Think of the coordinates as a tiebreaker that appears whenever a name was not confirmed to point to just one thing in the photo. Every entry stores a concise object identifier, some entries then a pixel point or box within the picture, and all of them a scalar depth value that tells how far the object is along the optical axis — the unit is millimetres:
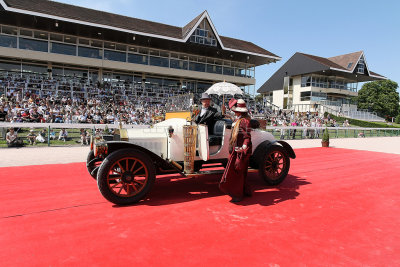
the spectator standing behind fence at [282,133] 17352
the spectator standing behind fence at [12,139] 9734
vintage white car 3941
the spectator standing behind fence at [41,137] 10856
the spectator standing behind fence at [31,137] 10580
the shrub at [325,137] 13383
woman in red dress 4258
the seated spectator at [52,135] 11656
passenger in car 4680
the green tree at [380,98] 55281
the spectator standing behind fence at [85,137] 11459
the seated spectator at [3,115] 11794
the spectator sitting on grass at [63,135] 11734
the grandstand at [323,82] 41656
